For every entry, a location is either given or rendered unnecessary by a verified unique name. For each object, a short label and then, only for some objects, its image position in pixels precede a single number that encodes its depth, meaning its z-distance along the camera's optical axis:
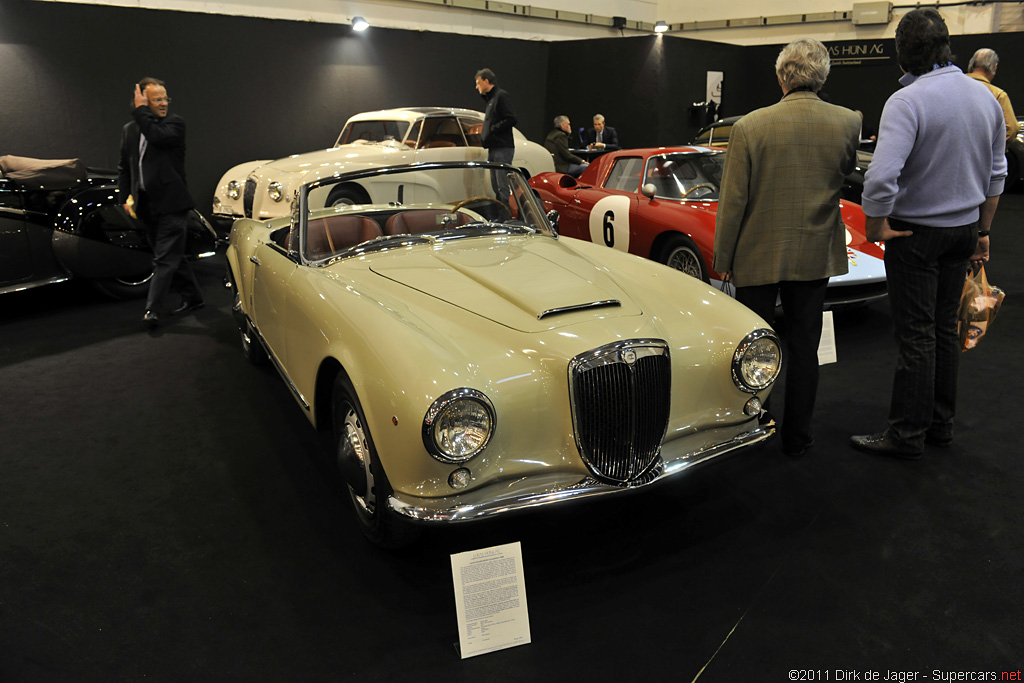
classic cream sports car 2.14
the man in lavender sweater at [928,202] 2.73
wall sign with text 13.45
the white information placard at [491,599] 2.08
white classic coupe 7.08
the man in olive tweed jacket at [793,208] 2.87
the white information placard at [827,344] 3.65
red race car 4.71
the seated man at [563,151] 9.49
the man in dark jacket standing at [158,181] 4.91
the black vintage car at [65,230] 5.19
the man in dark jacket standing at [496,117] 7.13
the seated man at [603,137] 11.19
